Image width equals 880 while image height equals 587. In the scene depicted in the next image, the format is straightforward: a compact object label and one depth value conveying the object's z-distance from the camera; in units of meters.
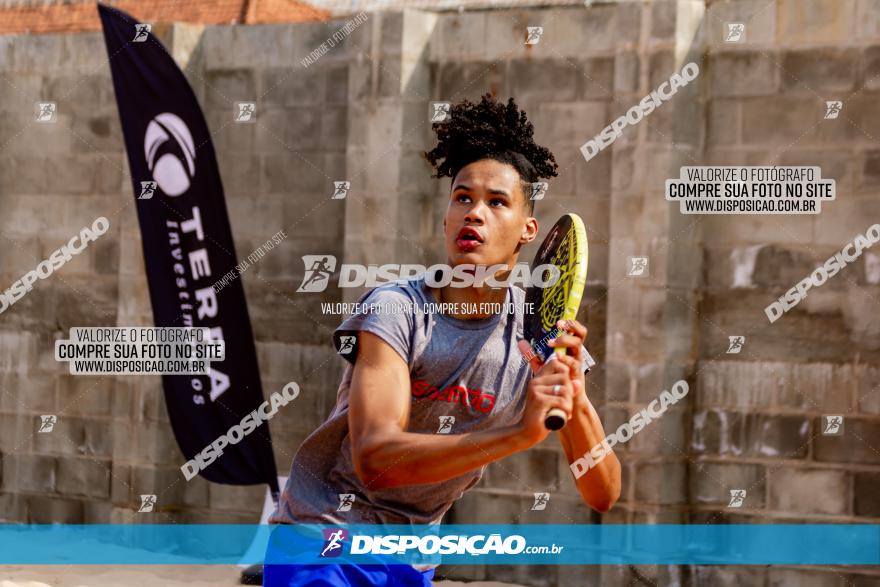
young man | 8.26
